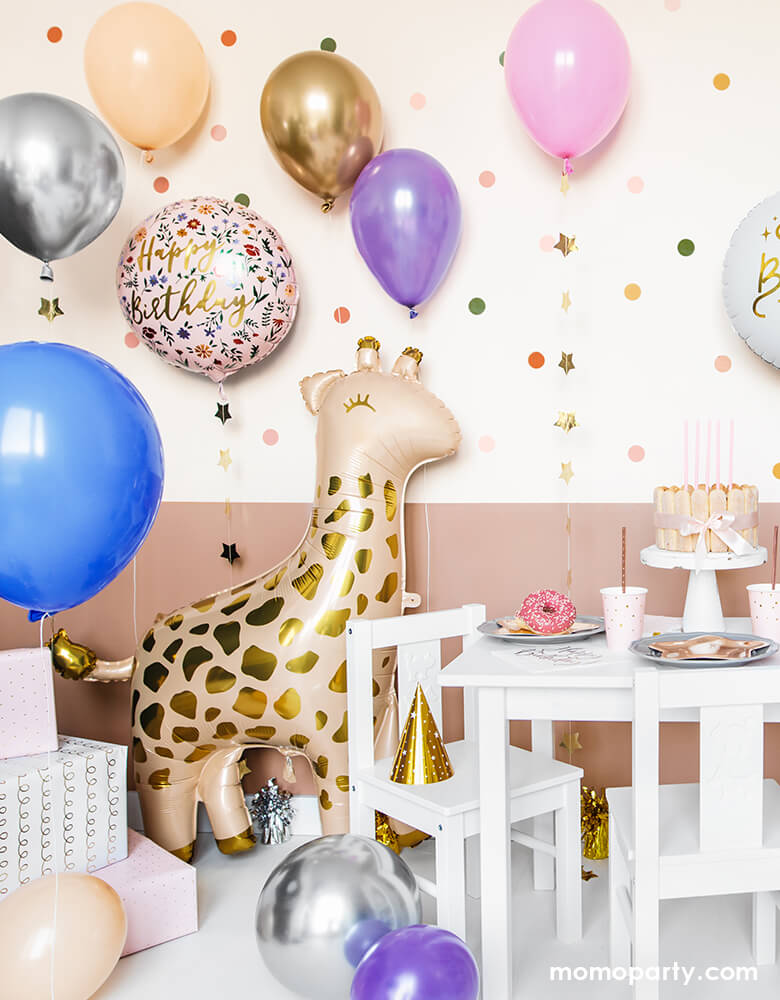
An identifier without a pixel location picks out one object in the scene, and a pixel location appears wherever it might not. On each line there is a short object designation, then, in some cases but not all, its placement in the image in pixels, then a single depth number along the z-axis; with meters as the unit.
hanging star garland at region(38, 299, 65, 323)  2.22
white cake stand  1.65
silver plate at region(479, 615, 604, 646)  1.65
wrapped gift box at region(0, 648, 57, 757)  1.84
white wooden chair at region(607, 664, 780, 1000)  1.29
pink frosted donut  1.68
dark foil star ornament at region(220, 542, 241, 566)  2.29
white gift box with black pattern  1.70
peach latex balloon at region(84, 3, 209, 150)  2.02
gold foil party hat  1.65
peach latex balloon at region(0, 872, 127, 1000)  1.42
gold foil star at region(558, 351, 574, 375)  2.10
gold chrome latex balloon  1.98
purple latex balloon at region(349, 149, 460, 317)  1.96
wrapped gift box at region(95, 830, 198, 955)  1.71
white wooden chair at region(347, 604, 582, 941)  1.55
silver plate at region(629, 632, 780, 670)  1.41
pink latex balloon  1.86
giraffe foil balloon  1.97
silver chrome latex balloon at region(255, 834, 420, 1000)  1.39
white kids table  1.44
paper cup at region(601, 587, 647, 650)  1.61
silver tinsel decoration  2.22
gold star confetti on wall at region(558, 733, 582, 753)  2.13
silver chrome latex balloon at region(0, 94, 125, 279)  1.70
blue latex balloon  1.28
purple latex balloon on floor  1.24
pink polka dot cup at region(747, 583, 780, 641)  1.57
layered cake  1.63
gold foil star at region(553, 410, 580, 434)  2.12
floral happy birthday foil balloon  2.03
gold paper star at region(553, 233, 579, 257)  2.04
